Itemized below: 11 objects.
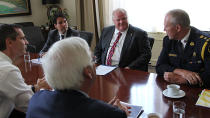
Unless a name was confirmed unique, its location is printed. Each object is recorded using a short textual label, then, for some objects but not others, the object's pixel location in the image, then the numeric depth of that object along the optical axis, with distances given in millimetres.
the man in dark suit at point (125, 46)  2572
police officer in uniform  1799
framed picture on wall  4164
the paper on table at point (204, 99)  1368
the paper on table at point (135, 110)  1273
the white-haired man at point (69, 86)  915
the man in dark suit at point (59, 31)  3083
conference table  1325
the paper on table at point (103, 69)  2044
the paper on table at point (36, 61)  2498
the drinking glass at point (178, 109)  1247
